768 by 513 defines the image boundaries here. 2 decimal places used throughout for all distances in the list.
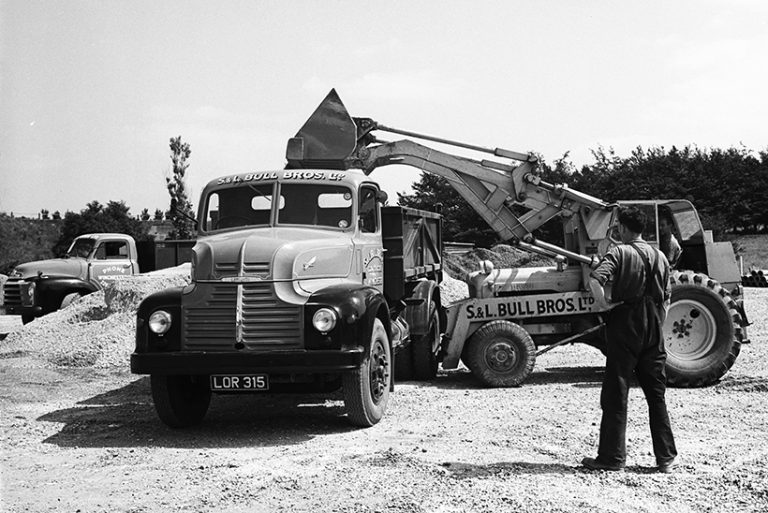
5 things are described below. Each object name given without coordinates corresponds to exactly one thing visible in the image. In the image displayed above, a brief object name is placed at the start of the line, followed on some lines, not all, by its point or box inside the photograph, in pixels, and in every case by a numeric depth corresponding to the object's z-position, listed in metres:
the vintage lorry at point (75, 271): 19.81
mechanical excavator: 10.98
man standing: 6.38
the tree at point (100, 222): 59.34
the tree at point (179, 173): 38.16
